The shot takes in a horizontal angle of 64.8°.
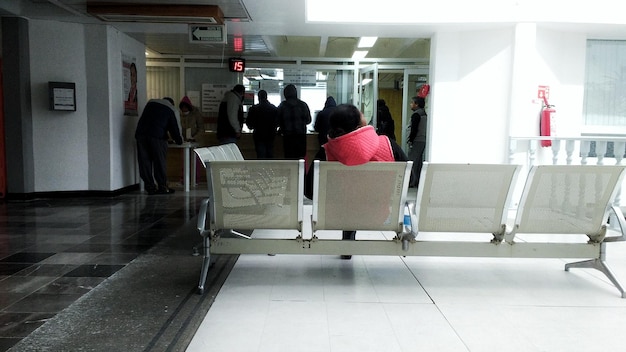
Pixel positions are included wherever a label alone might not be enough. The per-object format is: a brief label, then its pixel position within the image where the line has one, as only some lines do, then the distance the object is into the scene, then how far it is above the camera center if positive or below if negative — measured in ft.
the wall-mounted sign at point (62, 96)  22.77 +1.26
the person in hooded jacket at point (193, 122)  31.27 +0.17
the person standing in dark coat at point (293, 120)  26.99 +0.32
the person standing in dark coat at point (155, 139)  25.38 -0.77
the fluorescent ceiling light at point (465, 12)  20.36 +4.96
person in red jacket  10.77 -0.40
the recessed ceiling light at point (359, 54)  35.06 +5.47
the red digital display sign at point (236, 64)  33.40 +4.13
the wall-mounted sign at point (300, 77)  34.99 +3.48
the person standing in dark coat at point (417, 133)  26.69 -0.28
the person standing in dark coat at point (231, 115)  28.35 +0.58
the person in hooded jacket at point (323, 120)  28.45 +0.37
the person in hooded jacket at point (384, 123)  30.86 +0.27
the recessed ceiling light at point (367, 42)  30.21 +5.42
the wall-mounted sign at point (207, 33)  22.88 +4.25
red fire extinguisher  20.90 +0.37
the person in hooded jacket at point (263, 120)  27.43 +0.32
